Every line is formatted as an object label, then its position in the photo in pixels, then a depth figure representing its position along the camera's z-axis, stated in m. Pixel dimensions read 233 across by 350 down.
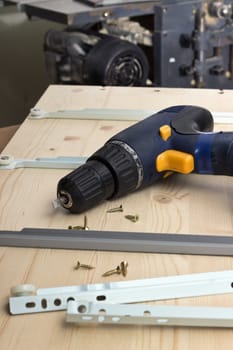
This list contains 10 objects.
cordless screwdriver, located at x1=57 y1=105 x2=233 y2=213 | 0.74
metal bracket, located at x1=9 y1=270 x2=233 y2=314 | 0.58
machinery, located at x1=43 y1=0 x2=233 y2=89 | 1.57
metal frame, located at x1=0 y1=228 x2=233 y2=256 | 0.67
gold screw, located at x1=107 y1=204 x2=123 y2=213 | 0.76
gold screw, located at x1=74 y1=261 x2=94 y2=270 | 0.65
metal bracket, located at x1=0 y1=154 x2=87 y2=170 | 0.88
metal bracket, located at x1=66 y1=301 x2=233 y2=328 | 0.55
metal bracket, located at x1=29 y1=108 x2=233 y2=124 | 1.04
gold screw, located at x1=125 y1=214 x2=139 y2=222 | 0.74
